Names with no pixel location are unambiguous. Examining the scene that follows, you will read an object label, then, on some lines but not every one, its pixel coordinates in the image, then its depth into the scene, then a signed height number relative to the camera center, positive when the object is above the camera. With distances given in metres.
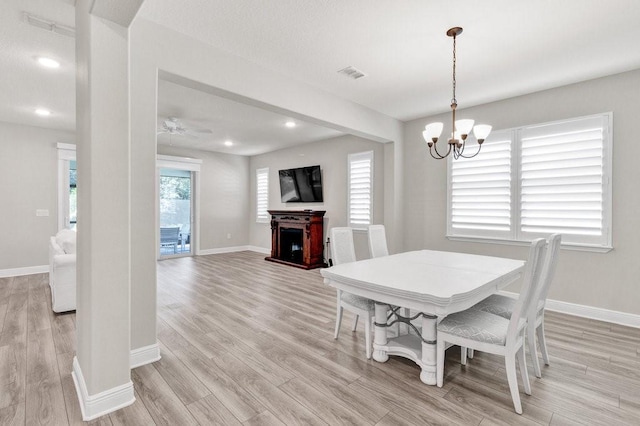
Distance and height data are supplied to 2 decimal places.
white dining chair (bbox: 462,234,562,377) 2.09 -0.74
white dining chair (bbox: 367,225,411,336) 3.44 -0.37
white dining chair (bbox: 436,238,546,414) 1.81 -0.78
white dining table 1.88 -0.52
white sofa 3.44 -0.85
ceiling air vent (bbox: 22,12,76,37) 2.36 +1.49
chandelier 2.52 +0.70
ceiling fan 4.66 +1.29
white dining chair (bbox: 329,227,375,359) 2.51 -0.79
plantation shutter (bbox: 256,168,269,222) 8.04 +0.39
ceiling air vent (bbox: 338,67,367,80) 3.22 +1.50
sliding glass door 7.53 -0.09
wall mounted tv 6.63 +0.56
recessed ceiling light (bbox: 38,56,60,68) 3.06 +1.50
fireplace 6.28 -0.63
